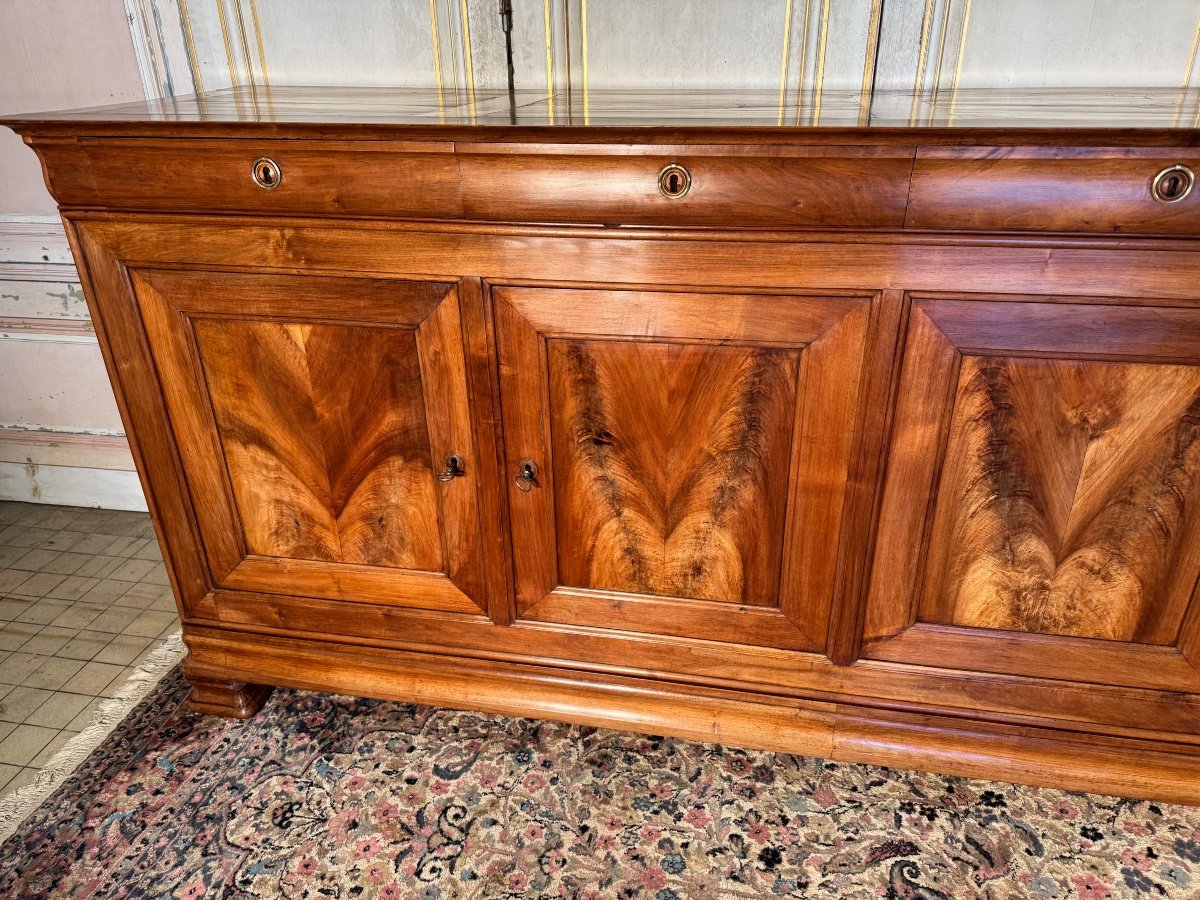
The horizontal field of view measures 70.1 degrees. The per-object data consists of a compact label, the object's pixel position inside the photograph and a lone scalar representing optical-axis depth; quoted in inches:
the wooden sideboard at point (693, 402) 34.7
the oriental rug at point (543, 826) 42.5
